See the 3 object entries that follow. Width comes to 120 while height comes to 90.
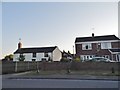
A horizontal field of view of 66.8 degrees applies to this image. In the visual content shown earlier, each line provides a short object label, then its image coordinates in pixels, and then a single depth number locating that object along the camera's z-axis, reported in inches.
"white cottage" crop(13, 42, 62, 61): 1076.5
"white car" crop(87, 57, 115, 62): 621.4
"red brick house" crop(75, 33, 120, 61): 799.5
